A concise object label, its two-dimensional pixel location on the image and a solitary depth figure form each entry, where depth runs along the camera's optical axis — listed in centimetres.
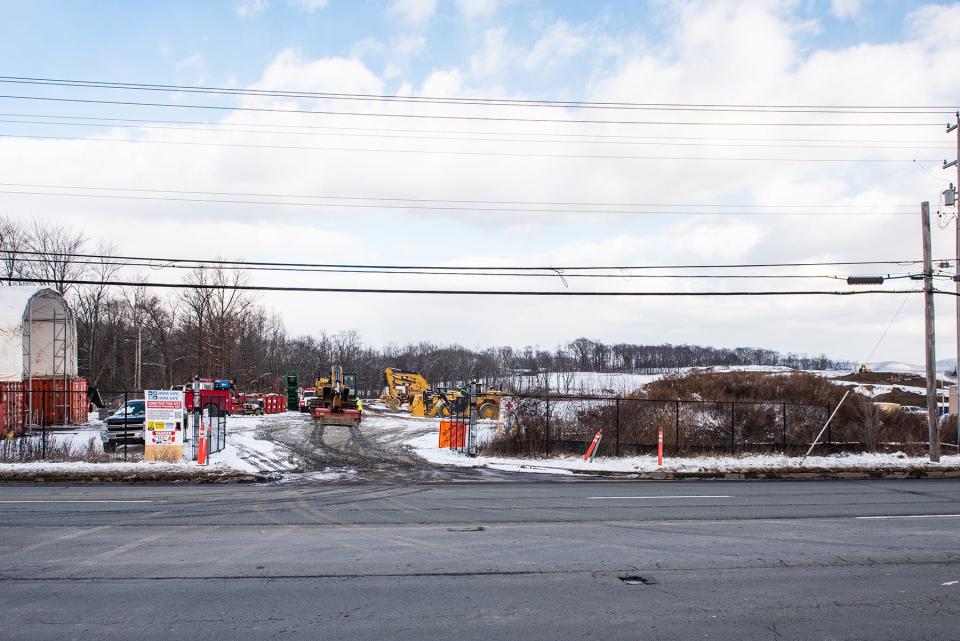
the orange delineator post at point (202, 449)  1958
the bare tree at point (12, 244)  5829
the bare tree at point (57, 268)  6153
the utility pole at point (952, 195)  2431
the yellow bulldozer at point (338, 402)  3534
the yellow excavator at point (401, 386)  5112
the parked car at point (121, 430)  2527
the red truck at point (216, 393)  3975
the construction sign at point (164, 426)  1969
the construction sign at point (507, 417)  2447
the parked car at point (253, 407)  4922
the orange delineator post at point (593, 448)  2195
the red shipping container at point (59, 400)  3334
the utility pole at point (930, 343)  2170
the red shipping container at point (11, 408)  2822
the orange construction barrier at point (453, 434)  2562
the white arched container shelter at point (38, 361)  3000
